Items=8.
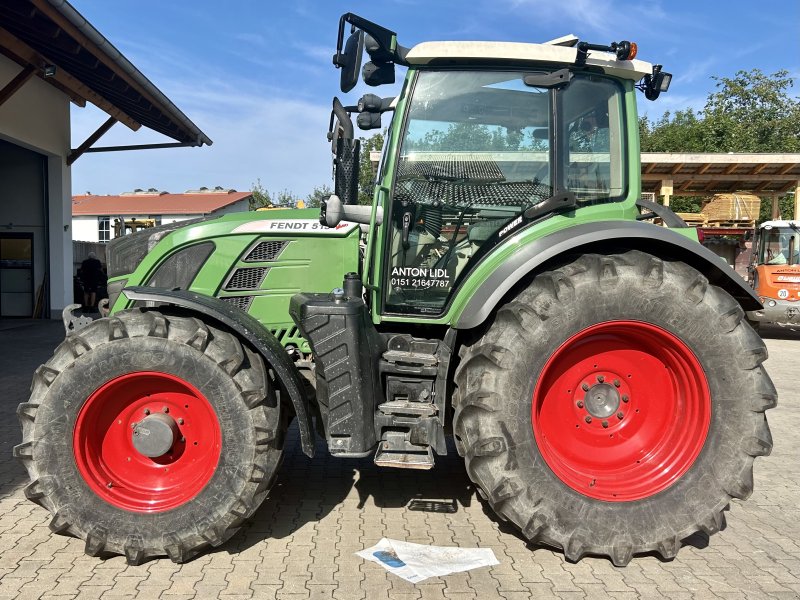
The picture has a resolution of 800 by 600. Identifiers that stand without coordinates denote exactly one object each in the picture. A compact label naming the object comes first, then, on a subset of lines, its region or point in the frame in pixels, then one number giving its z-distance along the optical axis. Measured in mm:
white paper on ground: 2869
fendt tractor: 2871
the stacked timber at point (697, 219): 18688
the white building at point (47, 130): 9352
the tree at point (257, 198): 36541
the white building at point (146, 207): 35531
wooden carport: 13906
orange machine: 11852
